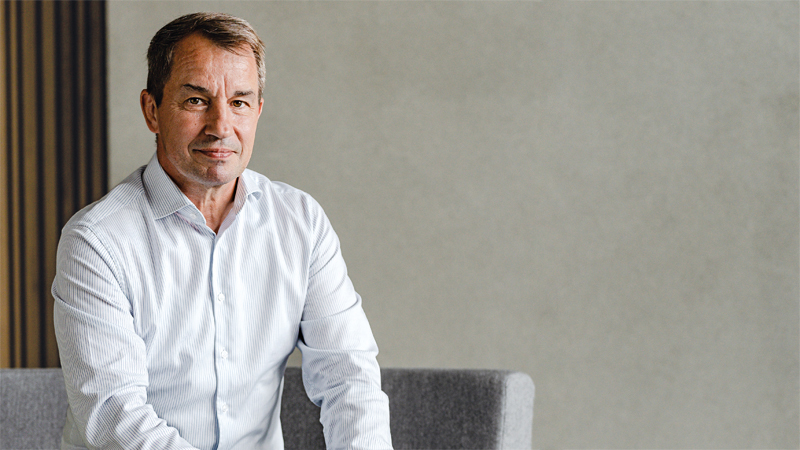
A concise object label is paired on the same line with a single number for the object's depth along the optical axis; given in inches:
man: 108.6
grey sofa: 121.5
